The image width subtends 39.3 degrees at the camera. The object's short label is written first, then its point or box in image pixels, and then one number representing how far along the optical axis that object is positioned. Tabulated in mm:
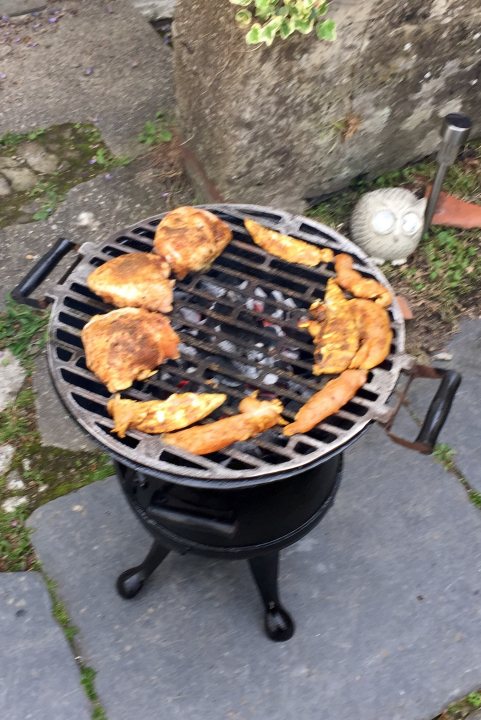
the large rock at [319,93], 974
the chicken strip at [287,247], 732
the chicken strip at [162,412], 590
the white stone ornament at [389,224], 1147
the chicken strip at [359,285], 693
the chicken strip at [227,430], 578
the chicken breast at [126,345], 623
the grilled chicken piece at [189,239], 706
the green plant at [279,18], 853
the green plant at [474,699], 792
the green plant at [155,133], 1373
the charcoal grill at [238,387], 591
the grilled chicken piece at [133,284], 674
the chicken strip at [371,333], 642
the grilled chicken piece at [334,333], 640
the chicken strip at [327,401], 597
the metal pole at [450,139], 1058
